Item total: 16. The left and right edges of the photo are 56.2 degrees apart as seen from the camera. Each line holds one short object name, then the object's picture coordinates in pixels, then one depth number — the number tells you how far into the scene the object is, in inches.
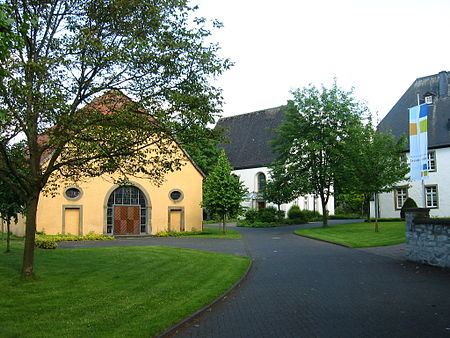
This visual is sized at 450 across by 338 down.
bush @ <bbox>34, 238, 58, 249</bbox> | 737.6
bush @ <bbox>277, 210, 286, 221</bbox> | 1662.0
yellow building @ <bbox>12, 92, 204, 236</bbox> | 1065.4
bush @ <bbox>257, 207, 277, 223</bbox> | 1657.2
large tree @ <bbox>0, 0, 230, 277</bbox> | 387.5
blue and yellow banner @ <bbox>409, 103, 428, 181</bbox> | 674.2
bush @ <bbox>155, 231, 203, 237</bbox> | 1175.1
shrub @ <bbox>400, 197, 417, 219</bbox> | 1267.2
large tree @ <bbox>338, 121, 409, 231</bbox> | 957.8
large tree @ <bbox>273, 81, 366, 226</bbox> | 1257.4
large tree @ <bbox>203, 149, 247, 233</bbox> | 1156.5
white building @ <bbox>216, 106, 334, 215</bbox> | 1967.3
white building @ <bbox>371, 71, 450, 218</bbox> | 1327.5
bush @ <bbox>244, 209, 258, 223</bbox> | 1685.0
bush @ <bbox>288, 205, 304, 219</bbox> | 1745.8
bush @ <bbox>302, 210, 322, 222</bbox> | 1803.6
